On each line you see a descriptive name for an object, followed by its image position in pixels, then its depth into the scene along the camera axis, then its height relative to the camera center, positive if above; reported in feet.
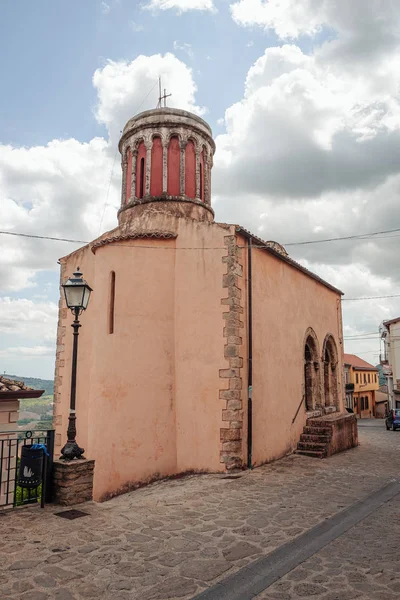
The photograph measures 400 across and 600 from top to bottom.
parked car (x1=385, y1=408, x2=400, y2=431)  77.10 -7.68
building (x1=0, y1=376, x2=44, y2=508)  30.32 -1.83
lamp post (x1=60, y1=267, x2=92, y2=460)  21.81 +3.88
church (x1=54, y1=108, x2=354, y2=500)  30.71 +1.57
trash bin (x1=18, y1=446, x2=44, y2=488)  20.02 -4.23
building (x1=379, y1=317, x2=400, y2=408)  107.76 +3.72
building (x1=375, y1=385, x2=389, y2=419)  158.75 -9.80
